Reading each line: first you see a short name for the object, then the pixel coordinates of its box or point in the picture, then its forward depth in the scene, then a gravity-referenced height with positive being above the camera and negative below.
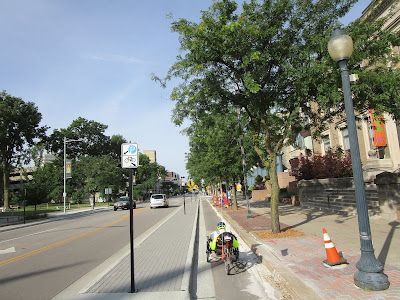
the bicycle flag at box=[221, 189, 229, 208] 26.19 -0.96
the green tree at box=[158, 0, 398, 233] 8.29 +4.00
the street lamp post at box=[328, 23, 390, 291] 4.45 -0.17
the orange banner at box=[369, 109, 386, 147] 18.98 +2.81
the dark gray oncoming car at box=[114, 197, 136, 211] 36.28 -0.95
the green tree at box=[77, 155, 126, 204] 57.56 +4.66
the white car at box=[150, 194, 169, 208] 34.95 -0.76
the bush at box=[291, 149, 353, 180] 19.09 +1.16
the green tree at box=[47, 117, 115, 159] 71.69 +14.79
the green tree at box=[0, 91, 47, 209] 44.22 +11.60
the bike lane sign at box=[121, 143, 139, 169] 5.53 +0.77
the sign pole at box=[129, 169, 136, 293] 5.00 -0.62
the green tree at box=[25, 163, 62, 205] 29.31 +1.13
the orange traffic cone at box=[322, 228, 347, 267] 5.72 -1.40
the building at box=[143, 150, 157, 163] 190.89 +25.25
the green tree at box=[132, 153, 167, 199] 89.81 +7.16
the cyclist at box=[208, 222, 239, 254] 6.62 -1.08
